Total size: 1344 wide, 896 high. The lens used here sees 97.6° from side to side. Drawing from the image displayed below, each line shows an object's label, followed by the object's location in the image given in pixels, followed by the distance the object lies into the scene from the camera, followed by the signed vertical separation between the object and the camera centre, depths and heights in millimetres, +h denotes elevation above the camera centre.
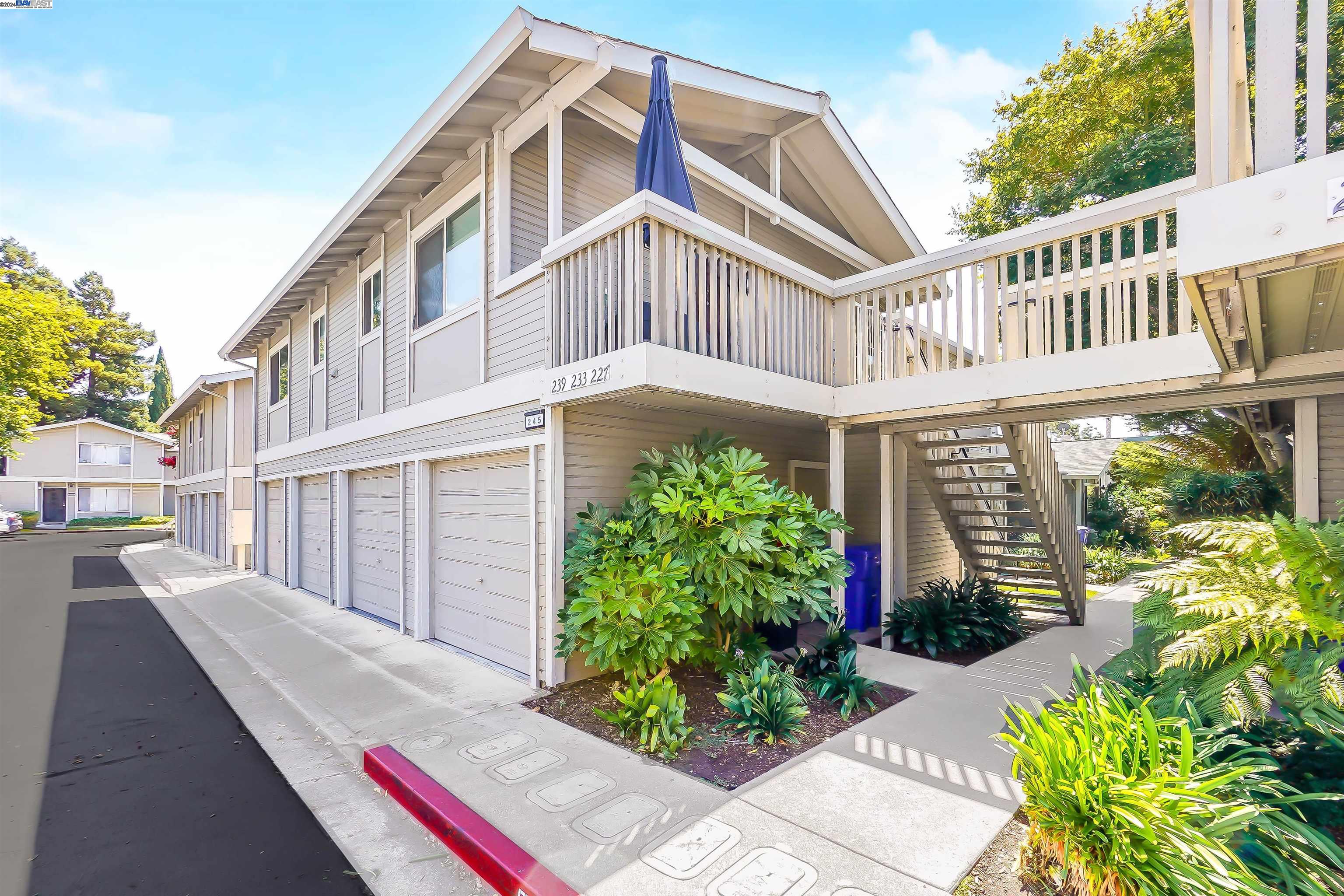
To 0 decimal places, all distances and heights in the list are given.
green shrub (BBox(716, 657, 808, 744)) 3879 -1674
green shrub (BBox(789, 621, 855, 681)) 4949 -1700
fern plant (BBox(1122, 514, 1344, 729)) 2350 -733
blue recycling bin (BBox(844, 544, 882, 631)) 7070 -1562
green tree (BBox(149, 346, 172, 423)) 41250 +4858
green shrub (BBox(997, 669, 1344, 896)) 1965 -1298
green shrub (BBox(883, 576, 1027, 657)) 6113 -1749
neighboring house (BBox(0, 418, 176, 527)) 29688 -672
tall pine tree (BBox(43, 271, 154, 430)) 36969 +5809
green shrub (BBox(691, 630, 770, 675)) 4562 -1567
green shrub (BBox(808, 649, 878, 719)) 4469 -1782
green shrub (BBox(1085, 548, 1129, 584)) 11367 -2198
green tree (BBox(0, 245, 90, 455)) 15125 +2980
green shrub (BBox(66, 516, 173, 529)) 30156 -3200
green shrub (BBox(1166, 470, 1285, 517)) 10883 -725
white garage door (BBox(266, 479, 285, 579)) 11602 -1403
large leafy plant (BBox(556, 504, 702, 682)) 3977 -1001
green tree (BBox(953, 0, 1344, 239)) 9617 +6278
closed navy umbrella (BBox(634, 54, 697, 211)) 4625 +2403
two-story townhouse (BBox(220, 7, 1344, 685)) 3936 +891
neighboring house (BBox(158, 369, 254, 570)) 14383 -138
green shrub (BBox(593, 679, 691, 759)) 3736 -1716
